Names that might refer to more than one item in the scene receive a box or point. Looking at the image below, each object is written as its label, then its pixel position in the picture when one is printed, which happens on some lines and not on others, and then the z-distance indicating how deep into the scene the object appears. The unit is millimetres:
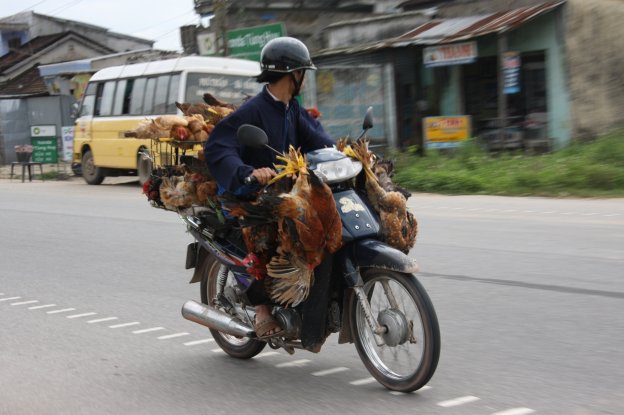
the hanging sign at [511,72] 18812
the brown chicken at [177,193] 5336
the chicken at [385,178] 4625
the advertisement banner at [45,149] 27219
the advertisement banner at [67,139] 27578
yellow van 19281
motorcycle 4242
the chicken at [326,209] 4258
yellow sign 19578
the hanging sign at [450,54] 19766
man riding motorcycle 4520
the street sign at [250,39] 23500
